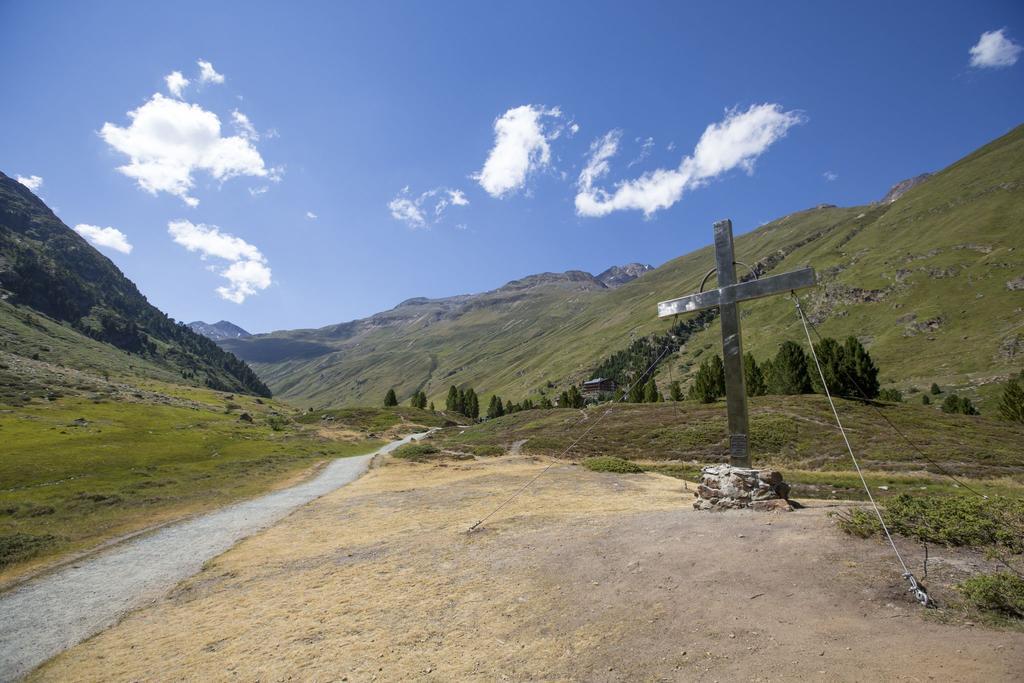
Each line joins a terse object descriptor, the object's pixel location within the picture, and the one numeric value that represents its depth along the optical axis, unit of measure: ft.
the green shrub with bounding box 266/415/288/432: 276.21
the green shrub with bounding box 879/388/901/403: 212.84
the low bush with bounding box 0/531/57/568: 57.52
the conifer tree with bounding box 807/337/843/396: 165.99
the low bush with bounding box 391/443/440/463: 151.94
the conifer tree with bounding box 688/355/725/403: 194.84
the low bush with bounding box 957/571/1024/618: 21.38
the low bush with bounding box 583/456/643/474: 98.68
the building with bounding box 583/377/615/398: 467.52
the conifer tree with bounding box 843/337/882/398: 185.57
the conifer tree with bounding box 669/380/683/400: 231.71
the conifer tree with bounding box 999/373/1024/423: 148.36
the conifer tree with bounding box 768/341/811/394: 182.39
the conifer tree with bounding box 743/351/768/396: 197.67
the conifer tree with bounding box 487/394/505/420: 377.58
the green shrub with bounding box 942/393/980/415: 186.70
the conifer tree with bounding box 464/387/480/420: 400.69
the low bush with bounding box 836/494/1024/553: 27.94
